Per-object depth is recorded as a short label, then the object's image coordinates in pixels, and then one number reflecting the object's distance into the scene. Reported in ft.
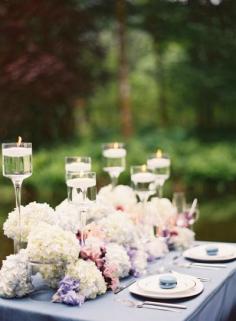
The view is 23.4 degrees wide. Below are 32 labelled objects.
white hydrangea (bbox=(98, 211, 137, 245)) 6.24
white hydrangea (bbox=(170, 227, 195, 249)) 7.68
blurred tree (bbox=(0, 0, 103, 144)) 19.80
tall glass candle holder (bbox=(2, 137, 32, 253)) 5.81
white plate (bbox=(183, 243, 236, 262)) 6.95
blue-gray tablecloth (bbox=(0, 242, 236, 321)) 5.02
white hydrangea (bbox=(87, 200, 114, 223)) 6.50
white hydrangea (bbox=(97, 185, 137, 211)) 7.52
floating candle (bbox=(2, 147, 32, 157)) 5.79
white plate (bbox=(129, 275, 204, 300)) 5.43
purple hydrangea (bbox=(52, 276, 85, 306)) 5.32
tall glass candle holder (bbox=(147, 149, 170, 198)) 8.00
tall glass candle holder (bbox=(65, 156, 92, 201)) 7.16
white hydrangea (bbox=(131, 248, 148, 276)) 6.36
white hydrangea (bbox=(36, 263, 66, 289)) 5.51
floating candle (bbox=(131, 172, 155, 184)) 7.20
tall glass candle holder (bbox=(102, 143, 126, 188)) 7.95
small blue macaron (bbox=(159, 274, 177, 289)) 5.60
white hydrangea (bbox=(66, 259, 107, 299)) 5.41
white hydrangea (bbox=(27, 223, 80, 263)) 5.34
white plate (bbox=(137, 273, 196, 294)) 5.51
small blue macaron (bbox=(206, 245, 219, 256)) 7.08
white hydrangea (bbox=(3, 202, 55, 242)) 5.87
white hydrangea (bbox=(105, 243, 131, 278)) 5.87
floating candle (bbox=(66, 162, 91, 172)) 7.16
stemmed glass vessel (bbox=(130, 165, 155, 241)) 7.22
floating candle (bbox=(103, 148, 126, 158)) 7.95
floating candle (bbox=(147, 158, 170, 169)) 8.00
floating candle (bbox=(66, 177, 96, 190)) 5.79
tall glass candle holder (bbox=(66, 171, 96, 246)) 5.75
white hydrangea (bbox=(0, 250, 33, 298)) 5.44
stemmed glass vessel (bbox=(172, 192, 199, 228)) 7.91
